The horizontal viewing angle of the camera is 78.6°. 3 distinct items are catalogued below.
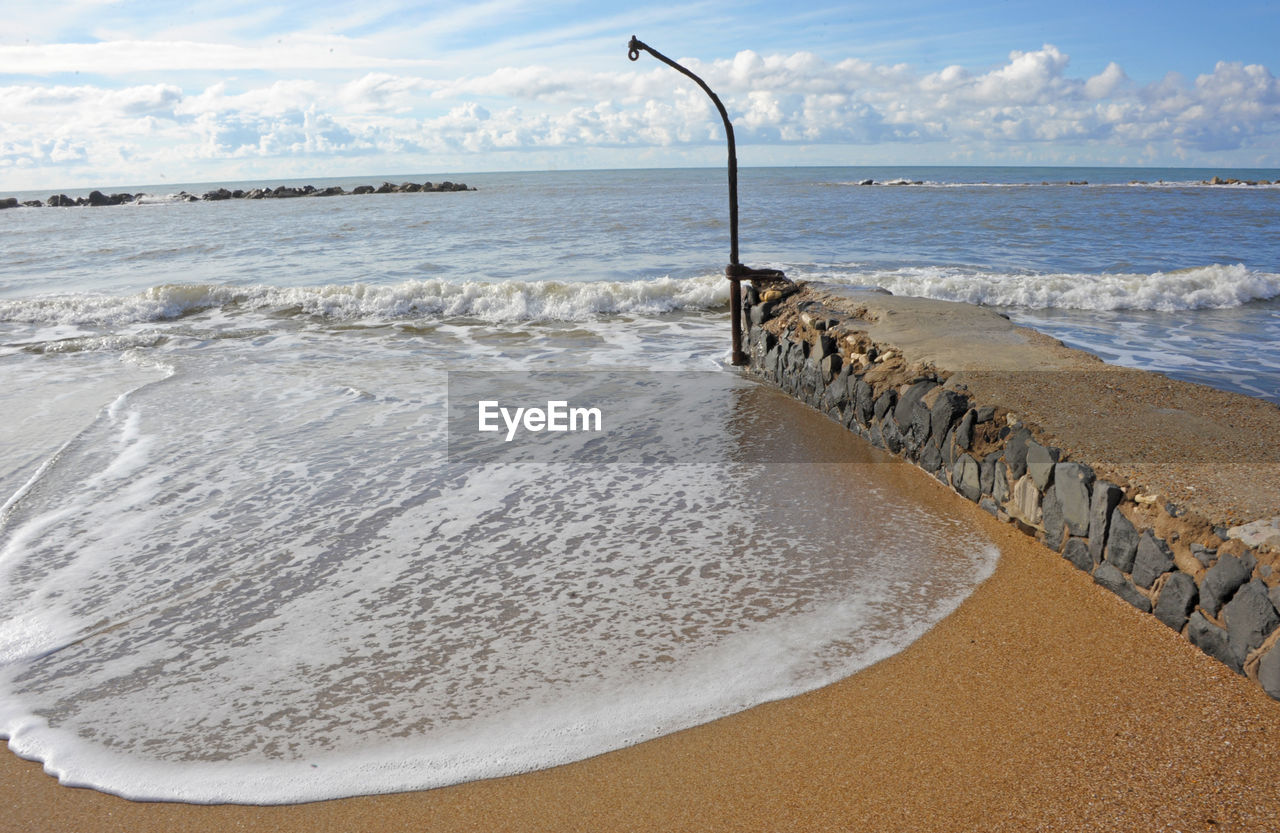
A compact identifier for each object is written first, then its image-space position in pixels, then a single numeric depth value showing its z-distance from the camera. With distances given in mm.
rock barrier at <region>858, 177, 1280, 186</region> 66188
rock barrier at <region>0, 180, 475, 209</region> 65075
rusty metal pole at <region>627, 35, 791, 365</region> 8001
